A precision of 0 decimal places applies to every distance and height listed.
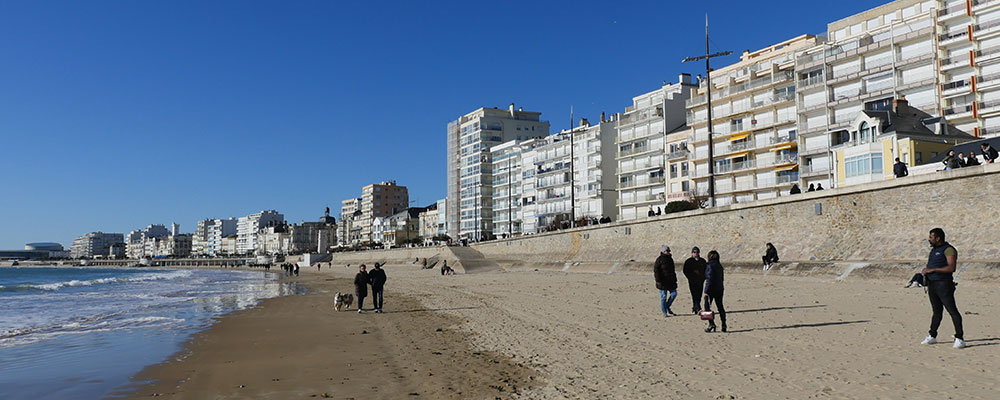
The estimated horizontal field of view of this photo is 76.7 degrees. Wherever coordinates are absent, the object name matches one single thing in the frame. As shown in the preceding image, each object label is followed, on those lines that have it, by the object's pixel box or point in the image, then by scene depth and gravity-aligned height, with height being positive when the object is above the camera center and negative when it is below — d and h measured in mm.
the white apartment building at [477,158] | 107312 +13945
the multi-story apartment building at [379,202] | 182375 +10594
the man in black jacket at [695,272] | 13477 -855
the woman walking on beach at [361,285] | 19883 -1455
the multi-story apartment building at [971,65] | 44969 +11766
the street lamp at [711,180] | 32719 +2712
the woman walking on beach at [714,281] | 11805 -923
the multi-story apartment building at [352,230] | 191500 +2650
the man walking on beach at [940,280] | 8870 -750
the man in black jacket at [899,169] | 24516 +2326
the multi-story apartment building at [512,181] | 95688 +8676
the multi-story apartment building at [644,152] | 69438 +9207
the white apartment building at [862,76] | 47594 +12162
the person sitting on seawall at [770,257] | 25781 -1060
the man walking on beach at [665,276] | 13969 -957
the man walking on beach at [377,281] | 19656 -1323
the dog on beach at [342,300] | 20891 -2035
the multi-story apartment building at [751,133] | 56250 +9304
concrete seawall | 20406 +31
